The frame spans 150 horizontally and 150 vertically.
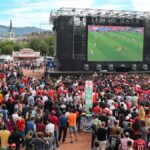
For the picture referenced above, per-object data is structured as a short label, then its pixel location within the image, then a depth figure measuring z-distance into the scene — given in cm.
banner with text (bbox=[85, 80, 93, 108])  1761
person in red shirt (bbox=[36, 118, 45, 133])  1317
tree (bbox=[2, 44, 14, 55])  13225
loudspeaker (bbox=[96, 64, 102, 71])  4012
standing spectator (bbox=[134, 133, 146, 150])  1135
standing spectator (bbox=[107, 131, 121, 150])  1164
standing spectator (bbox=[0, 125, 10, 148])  1191
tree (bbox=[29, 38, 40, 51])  12625
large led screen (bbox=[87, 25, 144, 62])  3981
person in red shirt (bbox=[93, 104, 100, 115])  1609
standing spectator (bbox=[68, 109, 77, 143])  1507
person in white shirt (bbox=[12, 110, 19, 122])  1396
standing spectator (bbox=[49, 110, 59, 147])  1415
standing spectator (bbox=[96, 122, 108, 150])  1232
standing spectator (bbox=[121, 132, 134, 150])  1129
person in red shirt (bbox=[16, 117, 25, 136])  1355
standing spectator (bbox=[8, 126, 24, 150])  1187
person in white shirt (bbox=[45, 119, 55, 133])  1314
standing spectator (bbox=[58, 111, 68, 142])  1479
